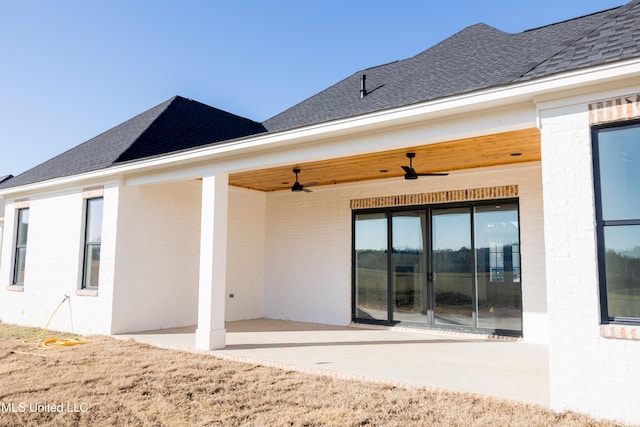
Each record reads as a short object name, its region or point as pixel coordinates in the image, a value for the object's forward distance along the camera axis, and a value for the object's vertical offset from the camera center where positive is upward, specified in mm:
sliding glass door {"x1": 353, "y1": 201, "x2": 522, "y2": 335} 7891 -121
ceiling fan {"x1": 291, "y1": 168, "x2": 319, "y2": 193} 8612 +1409
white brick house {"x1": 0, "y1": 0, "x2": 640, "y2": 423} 3936 +813
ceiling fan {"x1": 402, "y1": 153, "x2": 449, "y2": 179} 7065 +1398
